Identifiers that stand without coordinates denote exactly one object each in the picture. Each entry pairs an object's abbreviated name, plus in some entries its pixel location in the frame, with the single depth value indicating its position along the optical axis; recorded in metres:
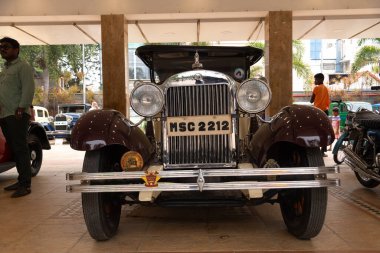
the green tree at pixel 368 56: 27.52
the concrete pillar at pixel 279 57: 8.12
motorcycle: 5.45
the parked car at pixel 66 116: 20.77
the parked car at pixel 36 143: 7.46
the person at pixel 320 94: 8.90
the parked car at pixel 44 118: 20.03
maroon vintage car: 3.25
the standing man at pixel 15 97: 5.48
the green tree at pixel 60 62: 27.97
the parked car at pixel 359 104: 19.55
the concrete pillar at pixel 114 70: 8.28
